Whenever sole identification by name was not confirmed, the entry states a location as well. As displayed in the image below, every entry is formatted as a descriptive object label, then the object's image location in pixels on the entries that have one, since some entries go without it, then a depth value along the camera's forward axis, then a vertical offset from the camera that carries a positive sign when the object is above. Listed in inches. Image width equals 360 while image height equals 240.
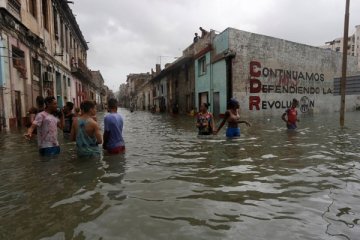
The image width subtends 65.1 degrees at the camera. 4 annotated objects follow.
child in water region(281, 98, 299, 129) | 403.4 -26.2
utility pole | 470.3 +71.9
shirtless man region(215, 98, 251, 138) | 300.7 -20.6
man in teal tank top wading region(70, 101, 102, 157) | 203.5 -22.9
